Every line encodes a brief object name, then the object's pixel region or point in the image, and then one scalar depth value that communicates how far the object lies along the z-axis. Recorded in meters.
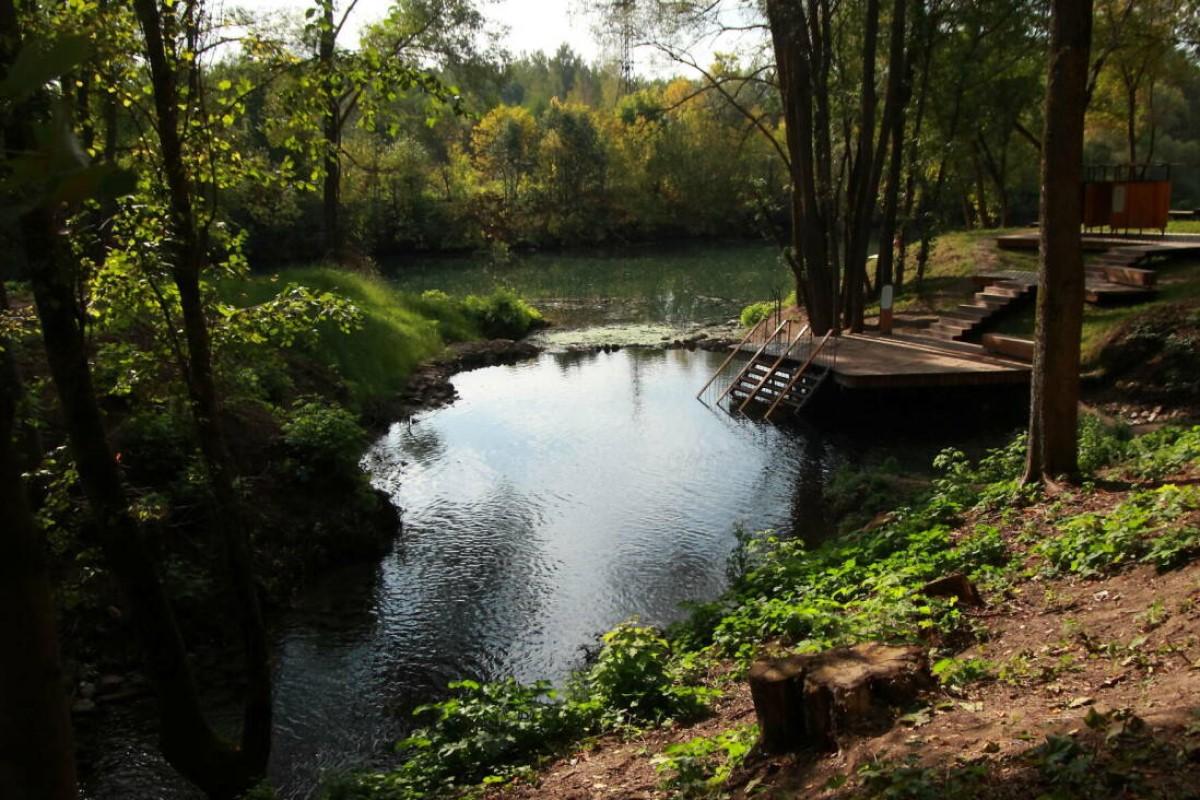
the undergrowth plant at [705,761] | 4.54
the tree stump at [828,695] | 4.53
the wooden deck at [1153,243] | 17.41
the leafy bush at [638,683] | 6.09
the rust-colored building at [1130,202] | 19.34
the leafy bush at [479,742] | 5.74
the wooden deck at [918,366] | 15.50
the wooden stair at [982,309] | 18.66
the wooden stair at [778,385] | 17.55
